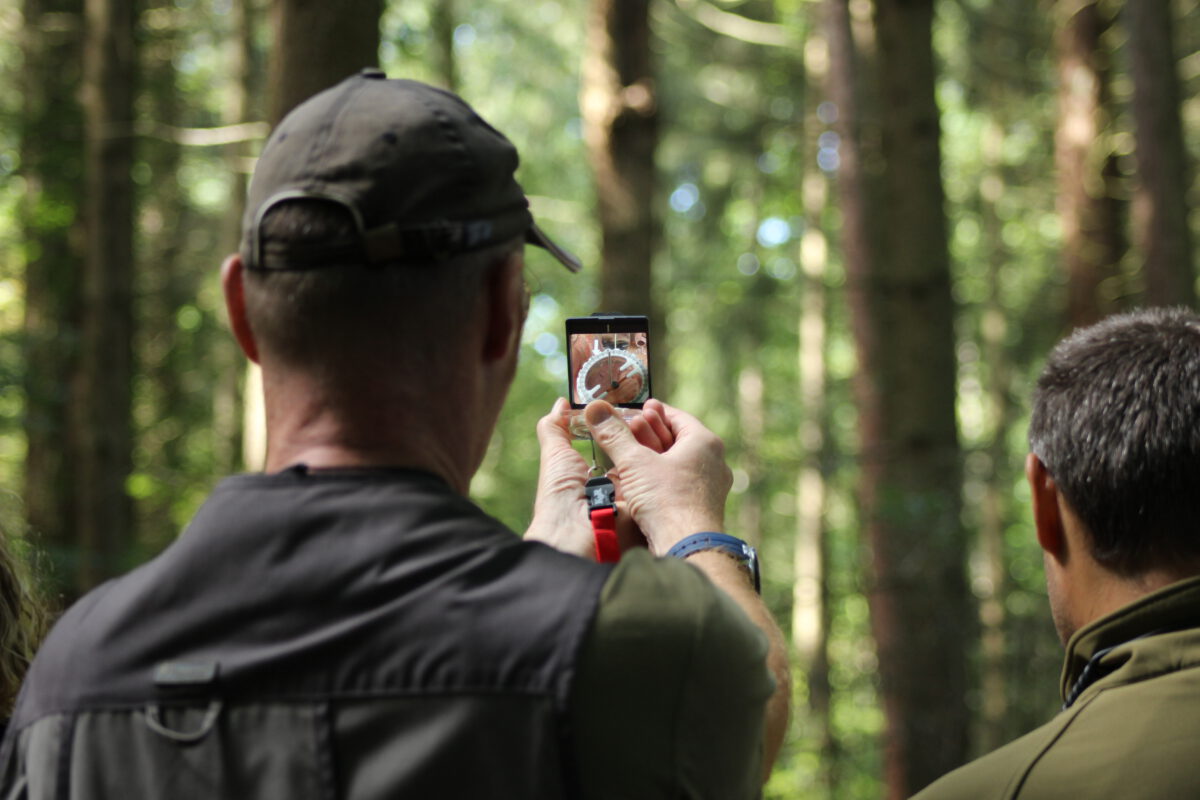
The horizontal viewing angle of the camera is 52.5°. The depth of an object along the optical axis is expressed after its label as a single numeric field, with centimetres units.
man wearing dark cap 139
